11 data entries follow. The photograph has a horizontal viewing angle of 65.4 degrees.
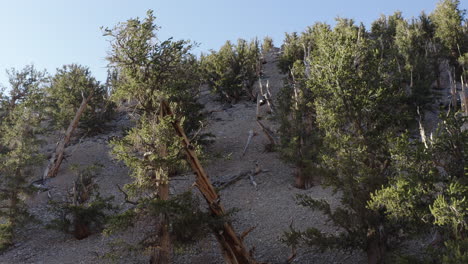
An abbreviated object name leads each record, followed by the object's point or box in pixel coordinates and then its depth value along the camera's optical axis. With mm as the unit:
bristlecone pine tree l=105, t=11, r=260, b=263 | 10922
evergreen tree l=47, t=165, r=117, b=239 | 15781
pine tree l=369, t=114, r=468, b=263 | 8703
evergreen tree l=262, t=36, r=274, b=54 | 56438
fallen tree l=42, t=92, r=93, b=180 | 23656
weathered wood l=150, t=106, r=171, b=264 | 11086
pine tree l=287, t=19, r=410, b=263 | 10617
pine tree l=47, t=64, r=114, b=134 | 29266
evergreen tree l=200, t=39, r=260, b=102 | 35031
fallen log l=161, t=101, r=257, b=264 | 11648
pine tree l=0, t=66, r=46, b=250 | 16156
